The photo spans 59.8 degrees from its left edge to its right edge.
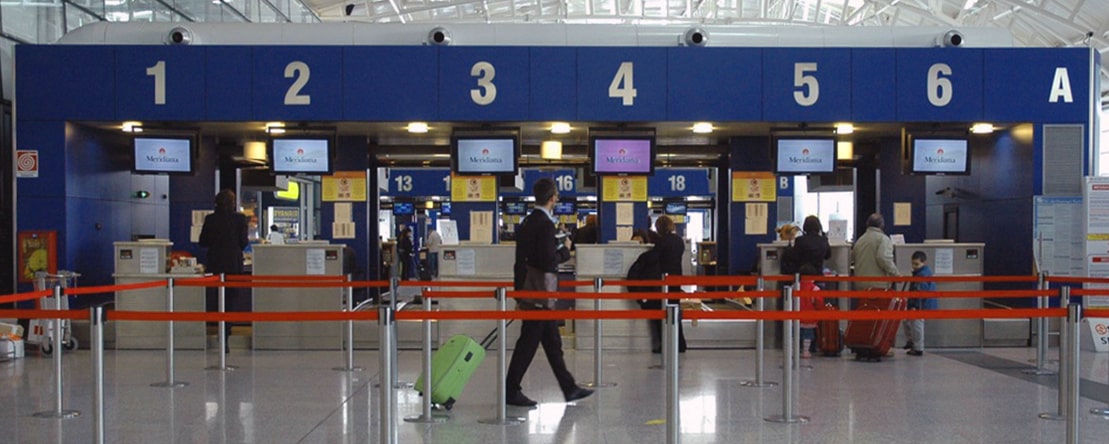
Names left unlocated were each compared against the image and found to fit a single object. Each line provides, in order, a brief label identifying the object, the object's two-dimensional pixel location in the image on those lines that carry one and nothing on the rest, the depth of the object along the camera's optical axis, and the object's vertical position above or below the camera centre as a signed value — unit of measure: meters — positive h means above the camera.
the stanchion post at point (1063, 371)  5.86 -0.93
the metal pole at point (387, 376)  5.15 -0.84
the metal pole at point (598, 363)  8.15 -1.23
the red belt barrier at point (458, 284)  8.46 -0.62
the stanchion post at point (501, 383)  6.52 -1.13
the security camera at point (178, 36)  11.74 +2.23
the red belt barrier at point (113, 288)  7.42 -0.56
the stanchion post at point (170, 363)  8.25 -1.25
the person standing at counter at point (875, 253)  10.73 -0.38
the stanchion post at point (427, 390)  6.62 -1.18
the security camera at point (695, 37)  11.88 +2.24
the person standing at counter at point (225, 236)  10.66 -0.19
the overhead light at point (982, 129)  12.03 +1.14
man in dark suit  6.97 -0.40
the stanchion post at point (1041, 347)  9.26 -1.26
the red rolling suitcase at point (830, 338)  10.29 -1.29
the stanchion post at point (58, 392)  6.83 -1.24
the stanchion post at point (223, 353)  8.99 -1.28
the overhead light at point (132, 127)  11.72 +1.15
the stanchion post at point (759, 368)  8.14 -1.28
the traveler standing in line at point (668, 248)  10.36 -0.31
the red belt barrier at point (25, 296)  6.69 -0.56
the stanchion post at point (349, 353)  8.84 -1.26
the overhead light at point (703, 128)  12.13 +1.18
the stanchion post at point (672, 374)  5.20 -0.85
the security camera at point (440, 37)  11.77 +2.23
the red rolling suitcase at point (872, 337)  9.91 -1.22
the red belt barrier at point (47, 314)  5.87 -0.59
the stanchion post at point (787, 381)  6.56 -1.11
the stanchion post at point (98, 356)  5.48 -0.80
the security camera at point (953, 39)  11.89 +2.21
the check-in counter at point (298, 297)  11.07 -0.92
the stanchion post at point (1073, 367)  5.57 -0.88
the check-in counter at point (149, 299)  10.98 -0.92
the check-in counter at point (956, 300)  11.37 -0.98
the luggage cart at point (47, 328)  10.37 -1.18
